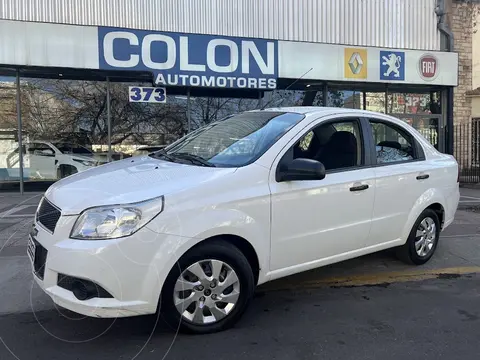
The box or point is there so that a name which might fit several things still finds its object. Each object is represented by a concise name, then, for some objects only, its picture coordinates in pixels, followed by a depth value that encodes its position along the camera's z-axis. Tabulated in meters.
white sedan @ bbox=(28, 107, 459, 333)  3.05
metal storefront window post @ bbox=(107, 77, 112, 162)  11.42
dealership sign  10.62
